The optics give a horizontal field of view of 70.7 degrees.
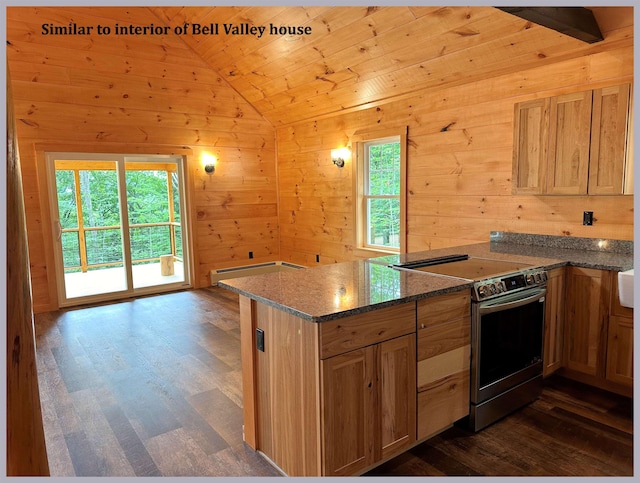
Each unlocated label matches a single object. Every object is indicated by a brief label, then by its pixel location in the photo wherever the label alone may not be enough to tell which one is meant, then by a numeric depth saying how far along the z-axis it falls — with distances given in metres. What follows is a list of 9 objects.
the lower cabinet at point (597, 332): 2.81
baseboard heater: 6.52
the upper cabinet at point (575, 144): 2.95
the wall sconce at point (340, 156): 5.72
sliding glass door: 5.48
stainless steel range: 2.51
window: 5.12
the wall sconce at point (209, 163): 6.33
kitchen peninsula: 1.94
